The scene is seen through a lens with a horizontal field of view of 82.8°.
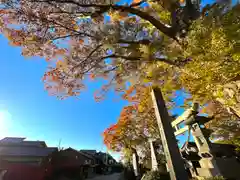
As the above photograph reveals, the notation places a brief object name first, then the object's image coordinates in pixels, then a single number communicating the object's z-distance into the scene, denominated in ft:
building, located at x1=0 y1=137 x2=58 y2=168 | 50.90
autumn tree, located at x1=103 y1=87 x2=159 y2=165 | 40.71
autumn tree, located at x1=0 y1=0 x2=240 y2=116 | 7.72
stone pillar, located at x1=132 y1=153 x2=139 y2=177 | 42.01
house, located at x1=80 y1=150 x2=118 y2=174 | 106.16
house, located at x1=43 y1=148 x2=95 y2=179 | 54.49
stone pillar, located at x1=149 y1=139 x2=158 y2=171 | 25.52
